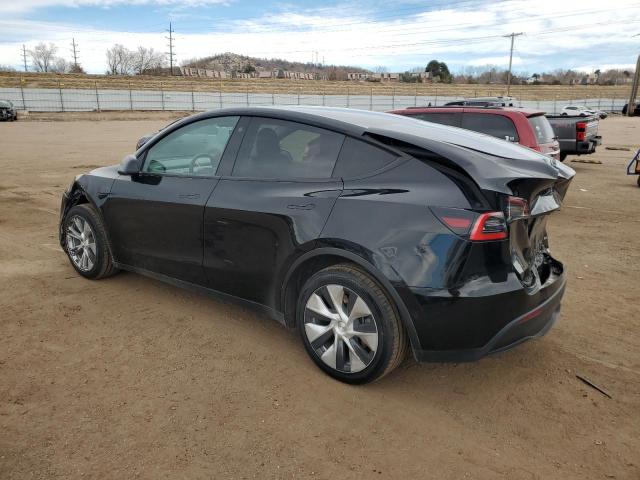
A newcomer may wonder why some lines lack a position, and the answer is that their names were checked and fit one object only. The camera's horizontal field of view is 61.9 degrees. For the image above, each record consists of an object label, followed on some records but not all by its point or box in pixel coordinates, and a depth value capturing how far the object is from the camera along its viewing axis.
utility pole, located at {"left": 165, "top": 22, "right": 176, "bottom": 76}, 93.50
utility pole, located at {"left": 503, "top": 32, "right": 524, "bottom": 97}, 78.76
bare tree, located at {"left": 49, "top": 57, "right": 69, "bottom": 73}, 93.50
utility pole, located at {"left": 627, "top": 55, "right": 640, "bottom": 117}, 49.66
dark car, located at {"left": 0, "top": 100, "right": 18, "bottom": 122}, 27.88
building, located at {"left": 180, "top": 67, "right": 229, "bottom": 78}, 114.00
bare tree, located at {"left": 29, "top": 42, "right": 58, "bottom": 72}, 94.12
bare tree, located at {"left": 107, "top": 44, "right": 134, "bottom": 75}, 88.81
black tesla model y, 2.73
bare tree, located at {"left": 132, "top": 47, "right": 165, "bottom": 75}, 92.12
